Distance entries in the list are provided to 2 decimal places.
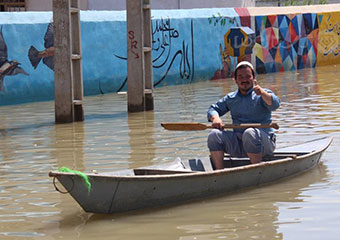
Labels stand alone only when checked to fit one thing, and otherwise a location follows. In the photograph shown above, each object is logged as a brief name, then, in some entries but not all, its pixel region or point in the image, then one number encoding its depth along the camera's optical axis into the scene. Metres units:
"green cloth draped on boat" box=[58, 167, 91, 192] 14.68
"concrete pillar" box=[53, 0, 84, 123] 29.64
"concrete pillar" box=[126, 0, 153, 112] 32.59
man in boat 18.34
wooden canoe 15.09
